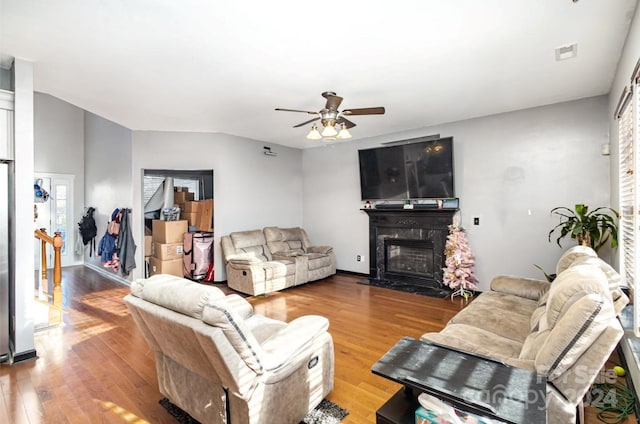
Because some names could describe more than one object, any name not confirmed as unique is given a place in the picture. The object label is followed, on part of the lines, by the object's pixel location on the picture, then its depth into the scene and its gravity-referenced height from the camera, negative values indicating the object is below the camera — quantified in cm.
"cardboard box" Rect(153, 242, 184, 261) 562 -67
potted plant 340 -22
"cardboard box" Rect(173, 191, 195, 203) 640 +38
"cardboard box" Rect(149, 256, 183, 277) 558 -96
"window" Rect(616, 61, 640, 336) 201 +21
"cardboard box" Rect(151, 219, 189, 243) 570 -31
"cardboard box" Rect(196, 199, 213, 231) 588 -4
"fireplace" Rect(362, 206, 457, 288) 516 -60
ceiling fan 323 +108
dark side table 115 -73
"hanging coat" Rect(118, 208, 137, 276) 531 -61
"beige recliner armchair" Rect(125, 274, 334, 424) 152 -81
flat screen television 496 +72
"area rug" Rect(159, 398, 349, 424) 198 -134
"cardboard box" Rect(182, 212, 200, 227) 613 -8
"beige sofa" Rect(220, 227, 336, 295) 494 -83
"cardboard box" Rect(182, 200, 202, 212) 614 +16
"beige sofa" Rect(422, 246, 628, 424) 139 -71
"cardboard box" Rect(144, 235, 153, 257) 582 -59
